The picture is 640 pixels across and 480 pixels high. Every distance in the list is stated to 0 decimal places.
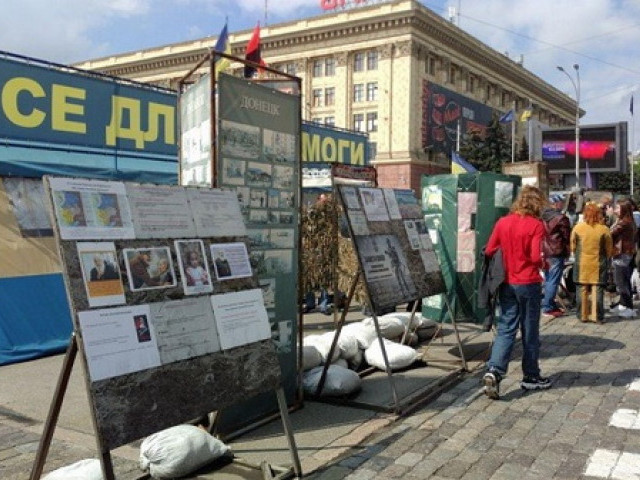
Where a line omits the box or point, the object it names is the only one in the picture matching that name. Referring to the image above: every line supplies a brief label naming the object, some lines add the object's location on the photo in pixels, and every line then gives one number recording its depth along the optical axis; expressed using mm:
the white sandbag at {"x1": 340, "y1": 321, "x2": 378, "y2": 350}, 7047
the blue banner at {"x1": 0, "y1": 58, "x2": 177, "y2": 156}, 8125
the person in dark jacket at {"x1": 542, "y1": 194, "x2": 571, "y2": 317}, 10414
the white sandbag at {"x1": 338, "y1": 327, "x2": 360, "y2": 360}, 6688
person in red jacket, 5996
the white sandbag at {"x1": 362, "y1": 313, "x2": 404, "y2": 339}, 7805
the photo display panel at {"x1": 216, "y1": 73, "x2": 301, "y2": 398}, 4914
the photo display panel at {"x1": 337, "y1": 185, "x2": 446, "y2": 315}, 5723
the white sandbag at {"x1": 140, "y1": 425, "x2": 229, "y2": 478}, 4016
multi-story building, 61250
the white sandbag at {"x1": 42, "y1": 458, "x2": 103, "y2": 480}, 3717
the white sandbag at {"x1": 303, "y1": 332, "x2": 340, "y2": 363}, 6422
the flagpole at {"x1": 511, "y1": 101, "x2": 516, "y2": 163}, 54644
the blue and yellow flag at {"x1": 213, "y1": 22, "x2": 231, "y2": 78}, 11977
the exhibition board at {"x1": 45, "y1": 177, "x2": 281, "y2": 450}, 3225
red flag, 9164
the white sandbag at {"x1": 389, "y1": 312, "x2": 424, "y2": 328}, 8234
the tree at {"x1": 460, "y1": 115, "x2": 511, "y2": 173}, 58791
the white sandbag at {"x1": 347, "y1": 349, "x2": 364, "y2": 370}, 6844
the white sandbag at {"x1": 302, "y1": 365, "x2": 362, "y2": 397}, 5809
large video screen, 43000
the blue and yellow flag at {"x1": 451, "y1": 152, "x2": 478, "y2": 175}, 17312
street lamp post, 40112
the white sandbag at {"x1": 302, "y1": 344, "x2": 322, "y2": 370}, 6062
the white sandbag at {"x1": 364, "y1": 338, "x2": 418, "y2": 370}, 6848
